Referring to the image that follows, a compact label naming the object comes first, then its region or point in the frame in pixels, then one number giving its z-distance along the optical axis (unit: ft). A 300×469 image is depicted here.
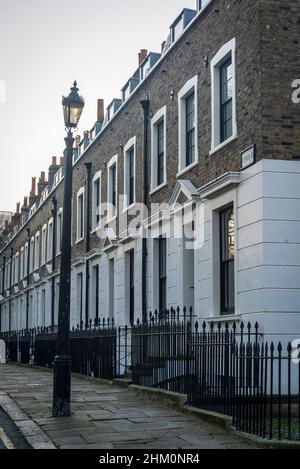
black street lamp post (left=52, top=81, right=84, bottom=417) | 35.45
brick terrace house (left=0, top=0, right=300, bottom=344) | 38.40
